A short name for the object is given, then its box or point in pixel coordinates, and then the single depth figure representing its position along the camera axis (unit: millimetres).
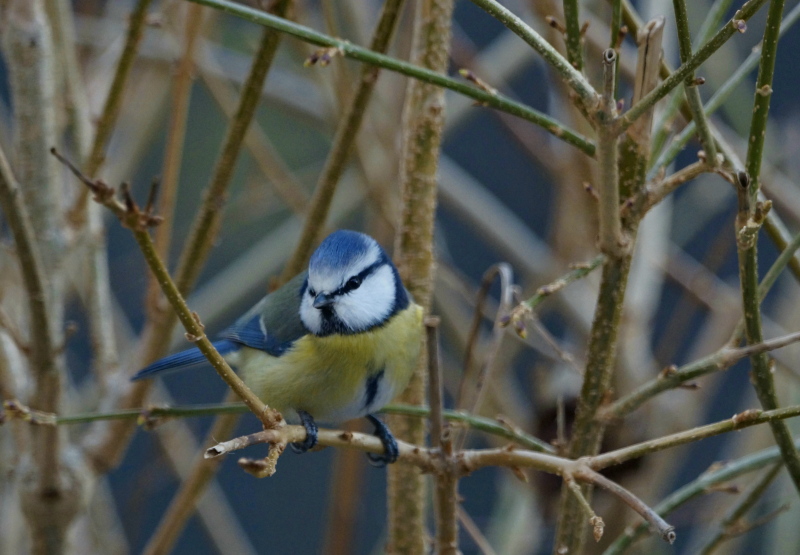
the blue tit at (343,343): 4376
